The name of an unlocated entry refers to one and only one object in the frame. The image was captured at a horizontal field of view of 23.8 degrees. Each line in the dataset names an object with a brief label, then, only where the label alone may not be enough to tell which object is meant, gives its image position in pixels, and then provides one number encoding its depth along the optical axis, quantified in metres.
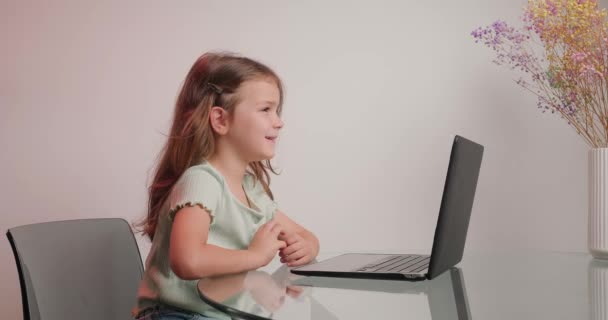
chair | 2.46
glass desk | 2.07
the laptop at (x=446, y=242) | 2.28
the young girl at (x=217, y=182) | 2.47
